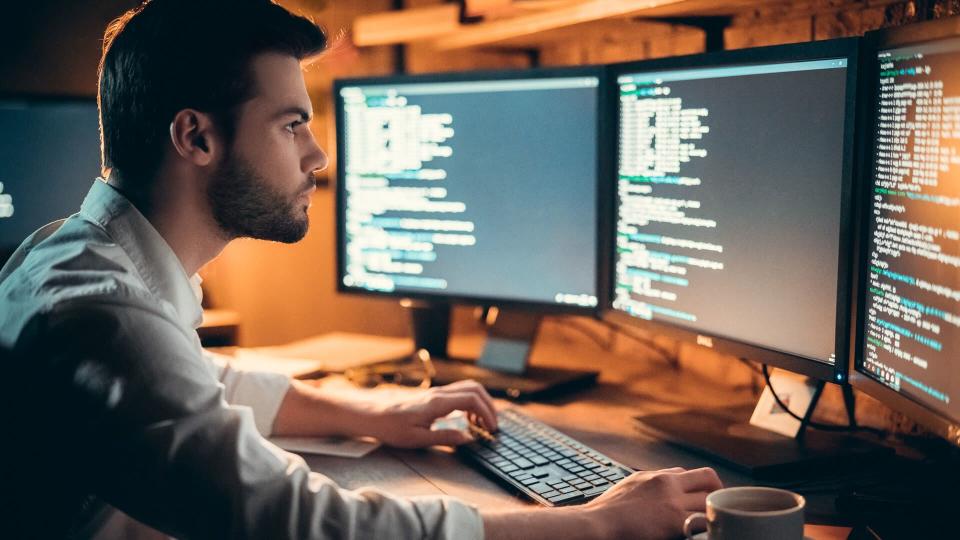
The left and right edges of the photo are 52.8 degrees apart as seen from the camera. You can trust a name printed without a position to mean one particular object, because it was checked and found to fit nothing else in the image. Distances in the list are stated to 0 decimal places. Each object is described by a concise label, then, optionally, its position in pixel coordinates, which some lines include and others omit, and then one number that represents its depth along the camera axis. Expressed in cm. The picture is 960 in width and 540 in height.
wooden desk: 114
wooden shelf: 146
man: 82
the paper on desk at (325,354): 170
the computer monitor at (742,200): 113
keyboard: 107
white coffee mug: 80
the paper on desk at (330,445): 128
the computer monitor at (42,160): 196
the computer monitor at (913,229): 90
